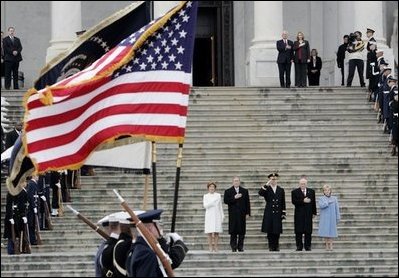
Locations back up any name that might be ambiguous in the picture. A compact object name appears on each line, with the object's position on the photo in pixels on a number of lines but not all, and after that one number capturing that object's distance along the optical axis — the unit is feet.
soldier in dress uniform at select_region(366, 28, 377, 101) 140.77
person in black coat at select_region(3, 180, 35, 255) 107.34
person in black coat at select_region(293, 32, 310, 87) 146.82
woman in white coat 108.99
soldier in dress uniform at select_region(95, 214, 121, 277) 64.54
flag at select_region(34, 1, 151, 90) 70.95
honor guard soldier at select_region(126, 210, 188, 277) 60.85
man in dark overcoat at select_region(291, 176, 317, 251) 109.40
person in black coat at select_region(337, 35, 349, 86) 153.56
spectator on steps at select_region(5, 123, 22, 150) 118.42
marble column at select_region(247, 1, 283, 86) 155.22
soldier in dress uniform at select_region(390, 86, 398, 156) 127.24
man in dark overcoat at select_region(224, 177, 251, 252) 108.78
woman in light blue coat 109.29
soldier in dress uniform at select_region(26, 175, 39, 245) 109.19
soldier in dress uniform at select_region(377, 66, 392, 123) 133.18
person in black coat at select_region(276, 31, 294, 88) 146.30
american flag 70.03
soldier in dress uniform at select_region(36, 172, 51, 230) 112.68
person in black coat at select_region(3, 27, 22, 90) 146.61
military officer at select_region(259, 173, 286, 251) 109.70
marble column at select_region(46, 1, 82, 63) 156.87
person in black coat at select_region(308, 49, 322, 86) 152.97
